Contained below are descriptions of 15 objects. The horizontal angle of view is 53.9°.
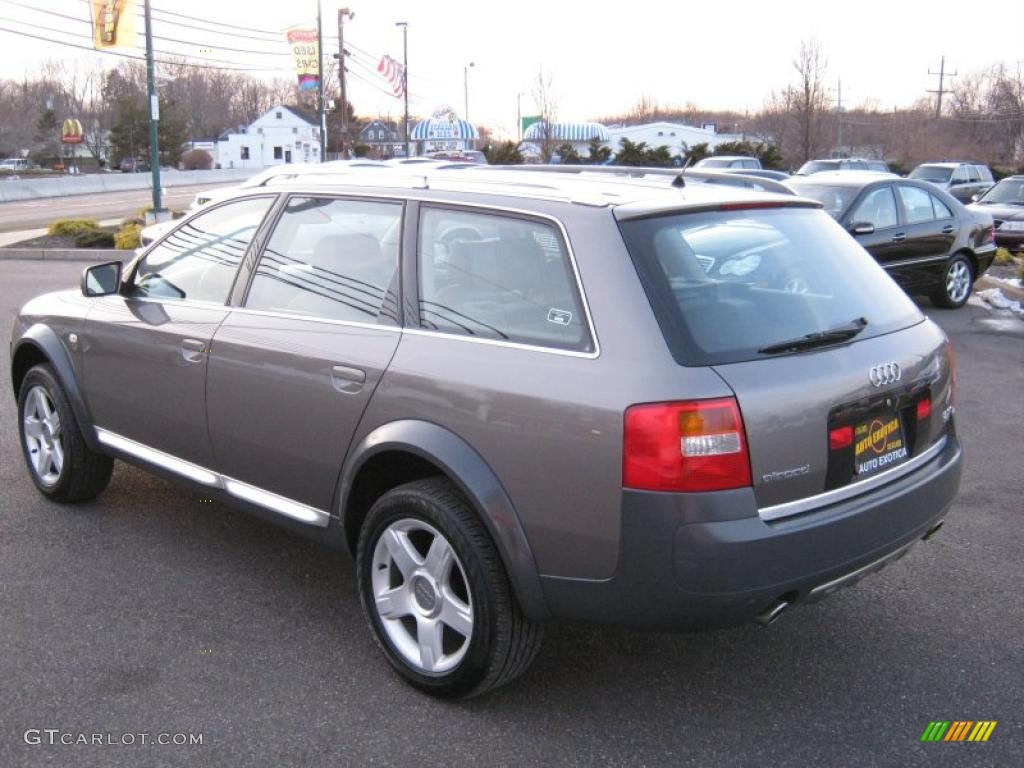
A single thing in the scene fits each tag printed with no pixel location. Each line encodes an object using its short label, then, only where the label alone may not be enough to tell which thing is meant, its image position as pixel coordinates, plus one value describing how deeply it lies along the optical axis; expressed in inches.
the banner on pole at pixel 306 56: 1531.7
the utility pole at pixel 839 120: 2373.5
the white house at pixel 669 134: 2918.3
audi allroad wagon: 113.0
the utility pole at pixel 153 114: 983.0
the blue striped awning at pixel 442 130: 2231.8
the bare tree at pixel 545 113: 1492.4
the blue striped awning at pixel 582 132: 2306.8
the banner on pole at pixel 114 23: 1040.8
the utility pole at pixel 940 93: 3144.9
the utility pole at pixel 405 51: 1916.6
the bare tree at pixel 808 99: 1417.3
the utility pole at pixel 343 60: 1635.1
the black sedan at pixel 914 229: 450.9
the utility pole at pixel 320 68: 1354.6
